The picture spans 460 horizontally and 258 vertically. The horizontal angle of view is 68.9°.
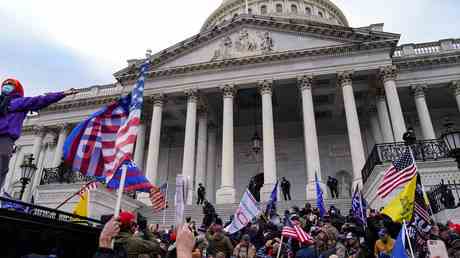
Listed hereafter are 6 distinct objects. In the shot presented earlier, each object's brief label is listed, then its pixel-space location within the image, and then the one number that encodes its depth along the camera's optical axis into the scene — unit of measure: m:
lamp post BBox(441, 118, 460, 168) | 9.14
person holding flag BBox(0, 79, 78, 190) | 5.30
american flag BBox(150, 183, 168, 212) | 15.98
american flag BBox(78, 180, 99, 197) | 11.02
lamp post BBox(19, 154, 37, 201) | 14.41
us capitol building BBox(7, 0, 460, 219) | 22.77
